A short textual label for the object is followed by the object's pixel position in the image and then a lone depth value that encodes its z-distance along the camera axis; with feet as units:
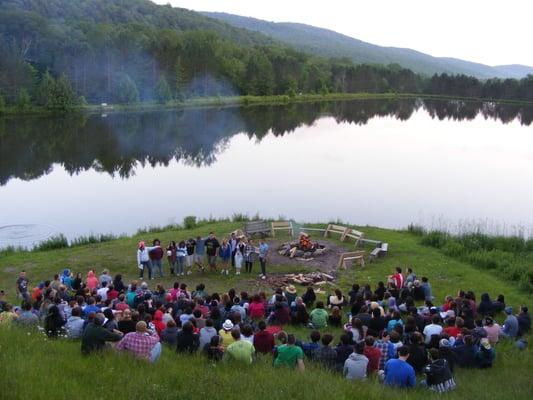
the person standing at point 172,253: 64.54
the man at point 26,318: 39.96
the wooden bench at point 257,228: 79.00
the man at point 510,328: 42.86
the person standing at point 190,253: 65.51
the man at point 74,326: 38.11
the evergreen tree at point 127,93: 291.79
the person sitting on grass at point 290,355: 33.17
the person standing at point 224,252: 65.87
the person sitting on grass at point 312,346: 35.94
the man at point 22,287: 54.01
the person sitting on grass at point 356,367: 32.73
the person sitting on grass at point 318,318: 45.20
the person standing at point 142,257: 63.13
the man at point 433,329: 39.16
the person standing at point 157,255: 62.90
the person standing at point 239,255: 64.39
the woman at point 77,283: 54.33
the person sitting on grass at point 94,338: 32.86
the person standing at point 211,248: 64.69
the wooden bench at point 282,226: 81.00
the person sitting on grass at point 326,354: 34.76
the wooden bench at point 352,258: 66.59
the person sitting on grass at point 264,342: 36.78
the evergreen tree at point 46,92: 255.29
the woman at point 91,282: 55.01
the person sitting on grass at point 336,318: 45.27
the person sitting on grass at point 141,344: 32.73
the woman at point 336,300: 50.22
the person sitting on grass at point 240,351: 33.35
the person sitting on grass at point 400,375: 32.38
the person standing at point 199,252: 65.77
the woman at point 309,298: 51.90
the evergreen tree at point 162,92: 305.73
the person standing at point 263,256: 63.57
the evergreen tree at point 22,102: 249.55
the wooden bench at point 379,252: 69.51
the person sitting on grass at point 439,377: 32.37
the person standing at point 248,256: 65.10
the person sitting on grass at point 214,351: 33.91
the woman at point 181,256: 64.28
